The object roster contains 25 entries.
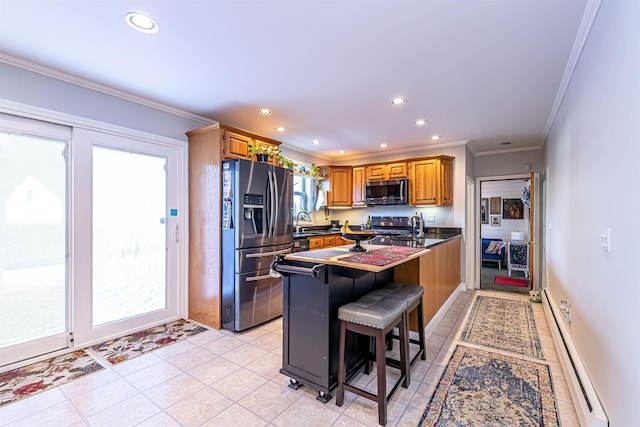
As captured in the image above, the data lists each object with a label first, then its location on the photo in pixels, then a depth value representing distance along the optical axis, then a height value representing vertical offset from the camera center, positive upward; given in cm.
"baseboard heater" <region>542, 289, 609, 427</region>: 153 -111
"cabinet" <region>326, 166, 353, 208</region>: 574 +53
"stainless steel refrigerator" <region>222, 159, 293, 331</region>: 310 -32
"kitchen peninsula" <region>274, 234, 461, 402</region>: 191 -66
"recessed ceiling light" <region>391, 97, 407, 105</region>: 302 +121
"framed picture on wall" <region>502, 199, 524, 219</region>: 757 +9
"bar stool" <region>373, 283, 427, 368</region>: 220 -67
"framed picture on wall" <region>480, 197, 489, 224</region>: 805 +5
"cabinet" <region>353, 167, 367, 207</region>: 557 +53
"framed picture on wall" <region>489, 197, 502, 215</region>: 788 +20
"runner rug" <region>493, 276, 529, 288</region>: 553 -141
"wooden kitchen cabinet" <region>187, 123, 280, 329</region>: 320 +3
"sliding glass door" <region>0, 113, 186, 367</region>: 239 -23
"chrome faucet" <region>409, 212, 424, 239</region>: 445 -22
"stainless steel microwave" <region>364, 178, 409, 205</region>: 500 +38
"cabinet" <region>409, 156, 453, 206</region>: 467 +52
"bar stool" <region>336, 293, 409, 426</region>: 171 -75
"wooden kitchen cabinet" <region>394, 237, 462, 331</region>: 281 -69
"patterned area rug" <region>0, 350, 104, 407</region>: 202 -129
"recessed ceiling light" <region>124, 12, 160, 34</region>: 178 +124
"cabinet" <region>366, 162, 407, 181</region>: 512 +77
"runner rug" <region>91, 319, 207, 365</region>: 259 -130
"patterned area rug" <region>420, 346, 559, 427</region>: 175 -129
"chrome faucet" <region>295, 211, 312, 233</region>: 521 -7
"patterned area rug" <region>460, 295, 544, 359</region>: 278 -132
